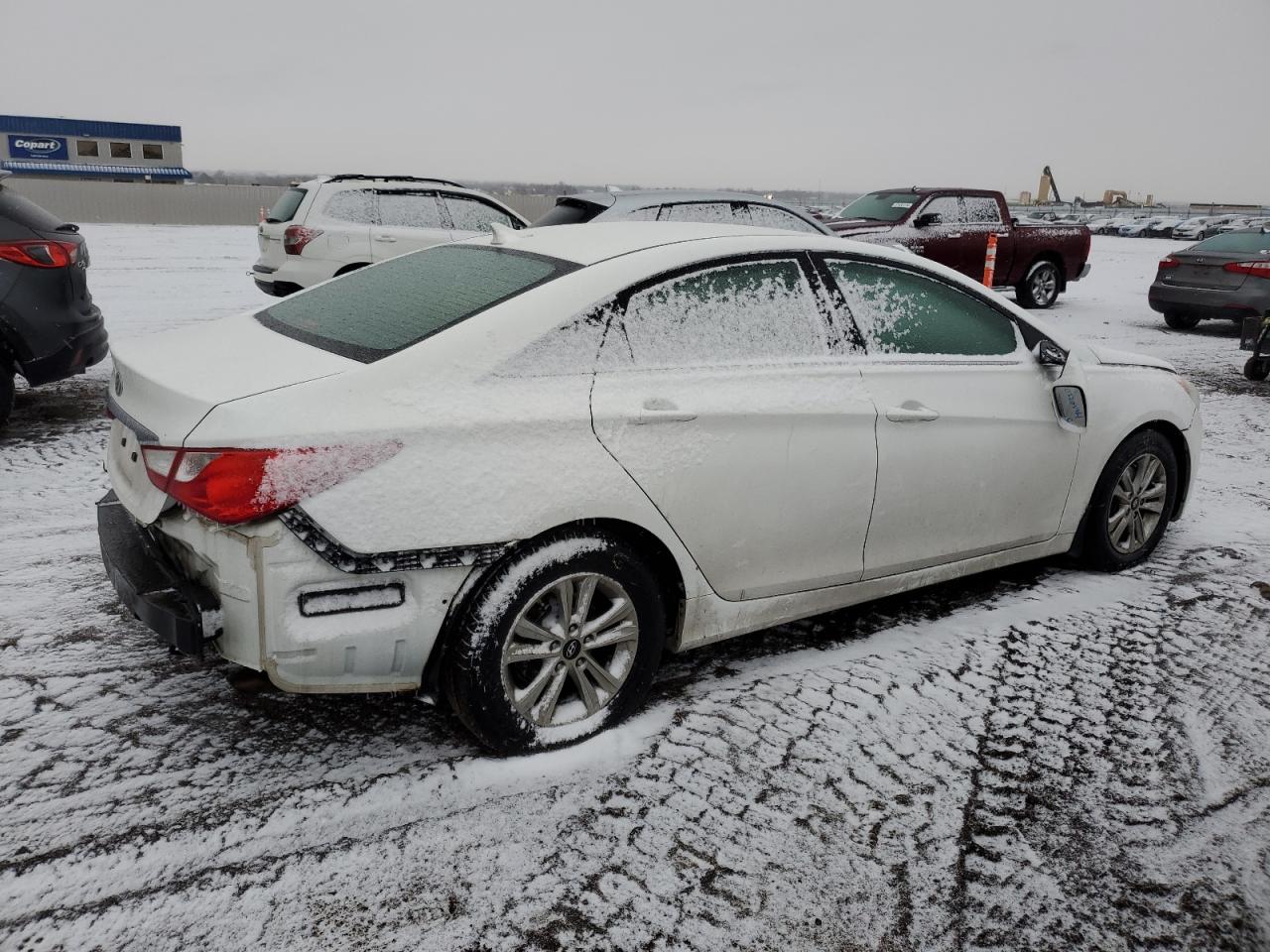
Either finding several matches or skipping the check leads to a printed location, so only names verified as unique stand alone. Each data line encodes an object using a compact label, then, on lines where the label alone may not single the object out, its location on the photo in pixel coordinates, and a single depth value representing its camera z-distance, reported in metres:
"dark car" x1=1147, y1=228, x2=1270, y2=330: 11.41
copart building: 59.41
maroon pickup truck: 13.20
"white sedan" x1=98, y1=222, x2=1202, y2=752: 2.48
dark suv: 5.70
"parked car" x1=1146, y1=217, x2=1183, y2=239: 46.25
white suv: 10.17
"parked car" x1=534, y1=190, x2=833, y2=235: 9.24
